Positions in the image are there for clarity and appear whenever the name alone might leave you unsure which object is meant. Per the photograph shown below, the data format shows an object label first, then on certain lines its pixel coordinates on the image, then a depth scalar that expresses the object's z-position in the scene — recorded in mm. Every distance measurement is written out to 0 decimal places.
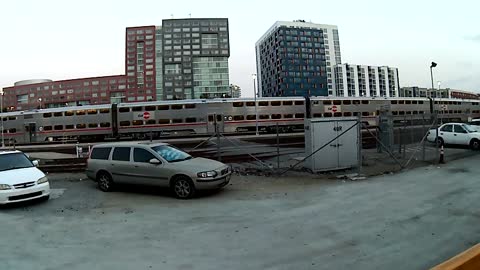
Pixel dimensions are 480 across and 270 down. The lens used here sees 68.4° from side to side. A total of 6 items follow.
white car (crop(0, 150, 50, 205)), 8938
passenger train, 38219
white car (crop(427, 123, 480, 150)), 18859
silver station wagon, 9562
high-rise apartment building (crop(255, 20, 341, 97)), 128375
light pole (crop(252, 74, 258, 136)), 38525
